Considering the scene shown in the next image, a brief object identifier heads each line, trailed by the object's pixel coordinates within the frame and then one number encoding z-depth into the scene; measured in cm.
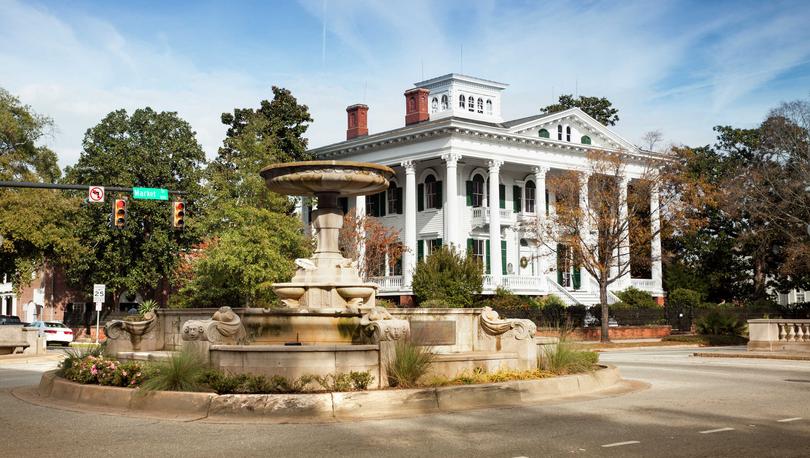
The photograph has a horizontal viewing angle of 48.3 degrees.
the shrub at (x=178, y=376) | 1266
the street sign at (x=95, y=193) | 2512
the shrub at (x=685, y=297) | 5548
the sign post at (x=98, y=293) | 3844
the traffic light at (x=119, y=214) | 2625
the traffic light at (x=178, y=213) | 2650
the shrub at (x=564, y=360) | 1553
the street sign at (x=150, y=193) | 2644
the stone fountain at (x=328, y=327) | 1284
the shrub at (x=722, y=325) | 4288
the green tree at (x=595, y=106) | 7688
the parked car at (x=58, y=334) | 4466
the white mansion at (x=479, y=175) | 5256
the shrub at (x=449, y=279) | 4381
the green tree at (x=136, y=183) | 5394
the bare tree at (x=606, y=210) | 4412
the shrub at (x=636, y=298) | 5318
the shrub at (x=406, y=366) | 1311
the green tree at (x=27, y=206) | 4325
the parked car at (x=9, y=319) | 4734
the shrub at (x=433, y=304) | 3303
